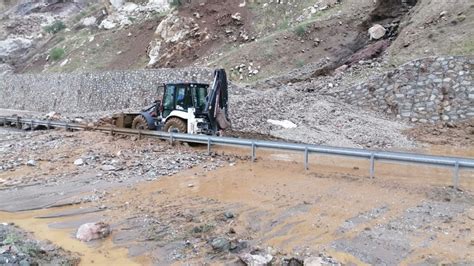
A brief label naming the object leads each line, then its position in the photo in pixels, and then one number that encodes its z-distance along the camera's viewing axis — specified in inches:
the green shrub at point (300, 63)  926.4
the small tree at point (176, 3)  1299.1
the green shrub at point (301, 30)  992.2
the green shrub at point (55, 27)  1866.4
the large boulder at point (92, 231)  254.7
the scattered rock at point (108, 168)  411.2
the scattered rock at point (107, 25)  1555.5
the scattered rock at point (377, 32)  951.0
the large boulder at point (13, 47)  1865.2
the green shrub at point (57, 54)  1521.9
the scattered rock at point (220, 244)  231.6
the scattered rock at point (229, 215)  280.6
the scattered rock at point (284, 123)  636.1
